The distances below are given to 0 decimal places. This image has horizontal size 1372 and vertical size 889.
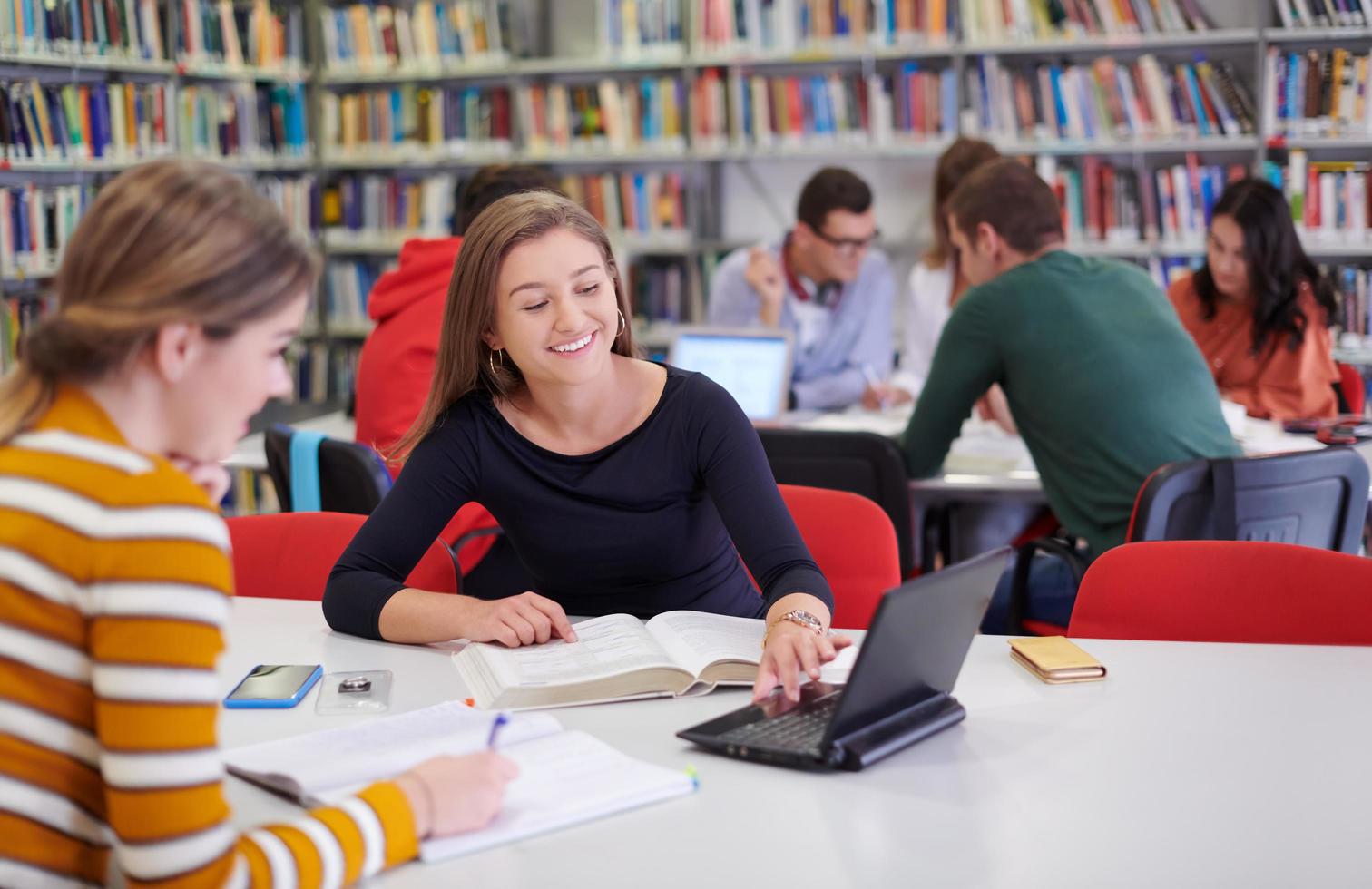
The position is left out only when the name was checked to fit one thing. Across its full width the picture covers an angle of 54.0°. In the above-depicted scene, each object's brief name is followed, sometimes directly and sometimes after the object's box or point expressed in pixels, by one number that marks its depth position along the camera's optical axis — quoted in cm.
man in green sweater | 268
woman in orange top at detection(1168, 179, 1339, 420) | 355
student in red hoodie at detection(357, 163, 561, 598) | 288
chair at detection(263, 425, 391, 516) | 249
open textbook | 144
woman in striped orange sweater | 90
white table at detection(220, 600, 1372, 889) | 108
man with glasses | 410
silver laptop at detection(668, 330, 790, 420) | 366
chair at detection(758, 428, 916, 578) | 289
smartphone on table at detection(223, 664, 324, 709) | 146
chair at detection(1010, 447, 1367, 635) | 241
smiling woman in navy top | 181
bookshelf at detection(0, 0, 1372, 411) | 504
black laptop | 123
